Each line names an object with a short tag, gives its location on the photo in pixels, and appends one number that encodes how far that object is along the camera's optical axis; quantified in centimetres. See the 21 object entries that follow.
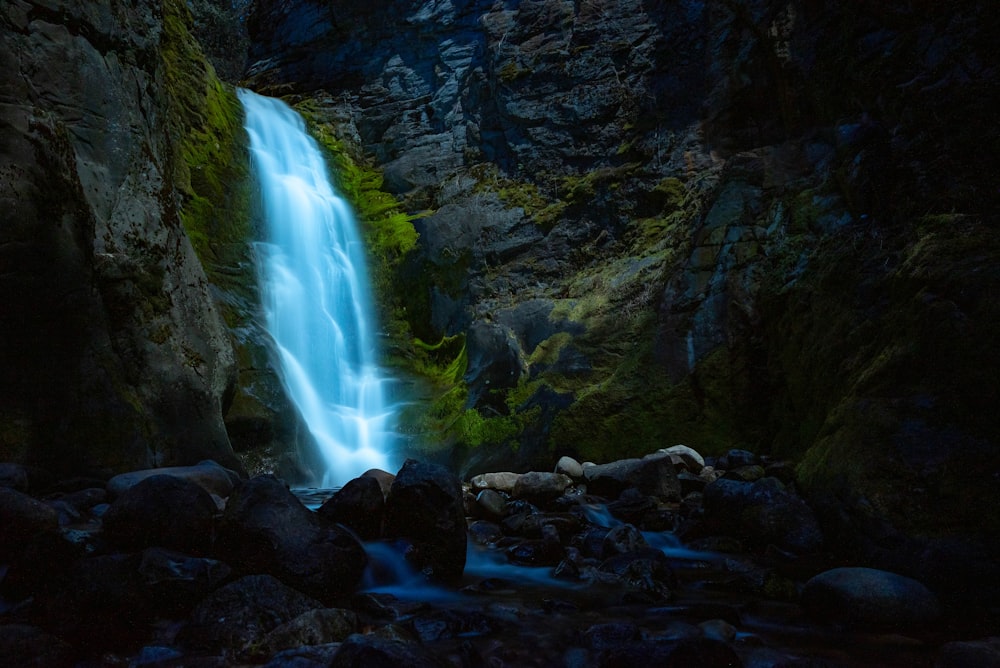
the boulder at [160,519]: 371
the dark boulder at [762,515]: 497
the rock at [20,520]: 343
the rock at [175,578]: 323
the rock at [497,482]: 801
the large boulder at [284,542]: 372
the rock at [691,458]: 777
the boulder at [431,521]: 467
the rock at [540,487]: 720
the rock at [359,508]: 490
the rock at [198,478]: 511
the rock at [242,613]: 300
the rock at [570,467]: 844
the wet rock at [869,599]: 339
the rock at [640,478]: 710
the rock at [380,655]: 249
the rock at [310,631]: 294
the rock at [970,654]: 268
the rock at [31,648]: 254
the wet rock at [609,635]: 326
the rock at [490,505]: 660
